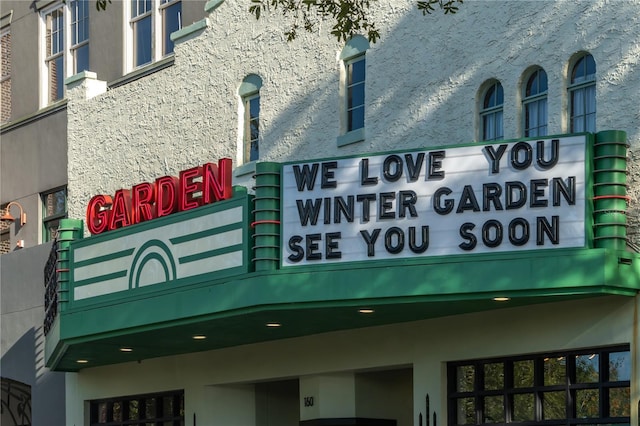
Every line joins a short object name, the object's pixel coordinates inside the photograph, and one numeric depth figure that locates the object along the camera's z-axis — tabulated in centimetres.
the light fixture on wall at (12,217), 3005
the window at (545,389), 1758
